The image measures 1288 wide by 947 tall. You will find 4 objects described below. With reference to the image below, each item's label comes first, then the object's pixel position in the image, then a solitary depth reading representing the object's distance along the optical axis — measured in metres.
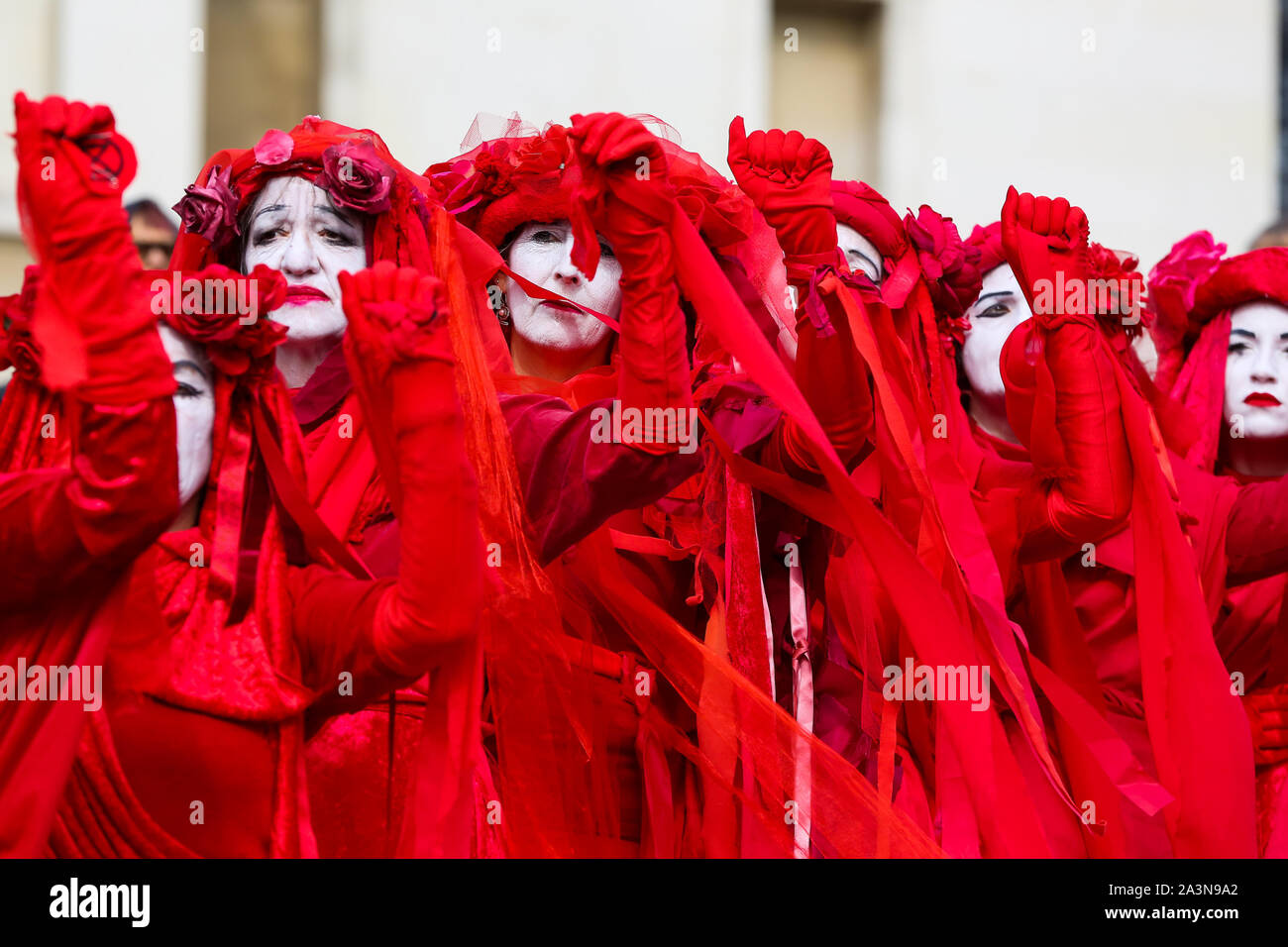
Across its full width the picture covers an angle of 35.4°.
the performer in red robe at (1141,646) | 3.53
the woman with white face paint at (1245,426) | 3.92
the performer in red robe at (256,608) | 2.46
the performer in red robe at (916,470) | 3.37
